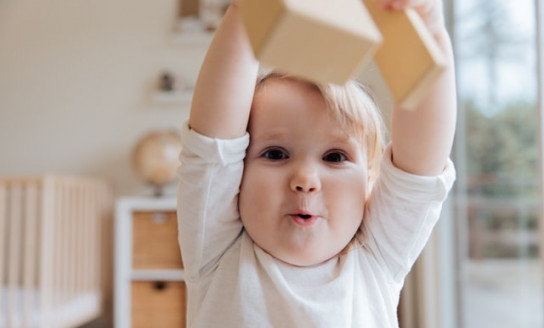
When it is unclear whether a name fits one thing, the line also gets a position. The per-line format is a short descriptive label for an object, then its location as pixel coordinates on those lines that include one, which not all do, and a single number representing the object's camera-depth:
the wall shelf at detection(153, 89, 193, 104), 2.79
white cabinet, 2.45
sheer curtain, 1.91
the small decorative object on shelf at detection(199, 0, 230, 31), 2.84
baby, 0.57
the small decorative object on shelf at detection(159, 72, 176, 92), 2.80
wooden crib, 2.08
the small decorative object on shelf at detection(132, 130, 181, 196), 2.58
